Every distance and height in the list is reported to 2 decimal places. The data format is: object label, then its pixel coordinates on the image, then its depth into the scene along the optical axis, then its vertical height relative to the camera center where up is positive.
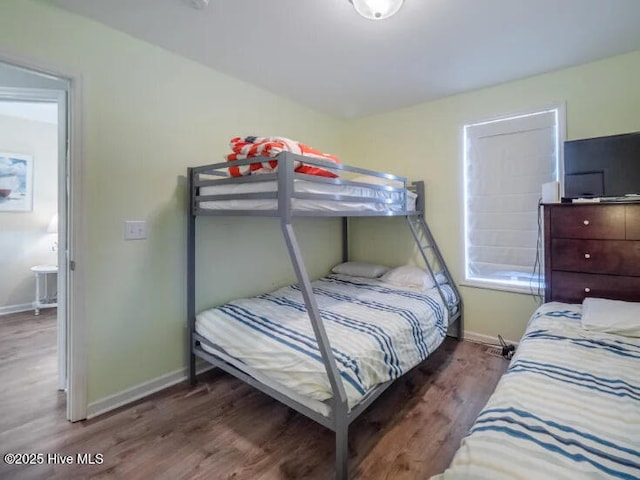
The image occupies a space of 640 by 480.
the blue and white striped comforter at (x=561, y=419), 0.72 -0.52
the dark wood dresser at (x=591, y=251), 1.85 -0.05
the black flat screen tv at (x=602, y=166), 2.00 +0.52
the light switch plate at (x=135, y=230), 1.95 +0.08
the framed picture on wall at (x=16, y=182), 3.65 +0.73
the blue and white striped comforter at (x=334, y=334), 1.48 -0.54
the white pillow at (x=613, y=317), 1.48 -0.38
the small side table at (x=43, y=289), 3.71 -0.59
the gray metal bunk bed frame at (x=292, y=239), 1.36 +0.02
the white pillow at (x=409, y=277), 2.74 -0.33
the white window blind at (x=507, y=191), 2.53 +0.46
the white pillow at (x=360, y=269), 3.15 -0.28
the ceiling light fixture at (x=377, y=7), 1.54 +1.21
